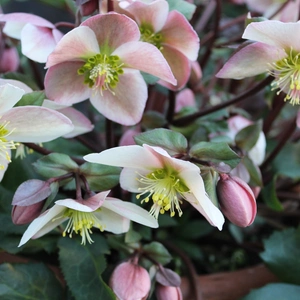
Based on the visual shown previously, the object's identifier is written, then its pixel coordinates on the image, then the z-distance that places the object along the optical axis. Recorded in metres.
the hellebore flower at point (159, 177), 0.45
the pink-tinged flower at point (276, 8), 0.81
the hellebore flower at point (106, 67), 0.50
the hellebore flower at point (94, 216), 0.47
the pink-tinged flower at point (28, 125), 0.49
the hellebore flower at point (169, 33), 0.56
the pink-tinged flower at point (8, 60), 0.78
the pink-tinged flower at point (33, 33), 0.53
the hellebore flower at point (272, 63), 0.54
